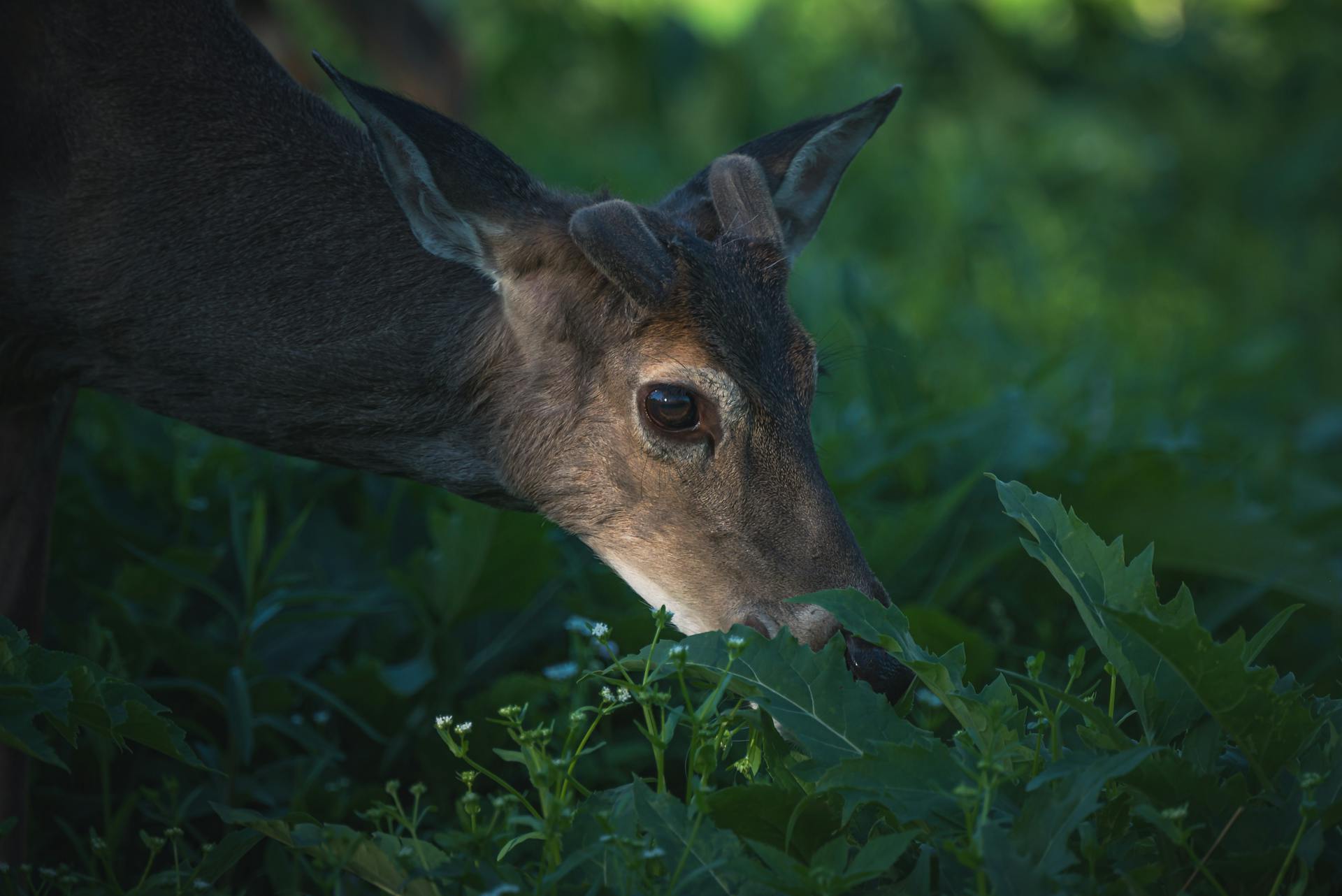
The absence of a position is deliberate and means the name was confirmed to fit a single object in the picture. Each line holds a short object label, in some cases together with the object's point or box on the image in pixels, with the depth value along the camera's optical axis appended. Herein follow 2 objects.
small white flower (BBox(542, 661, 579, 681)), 6.01
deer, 6.04
